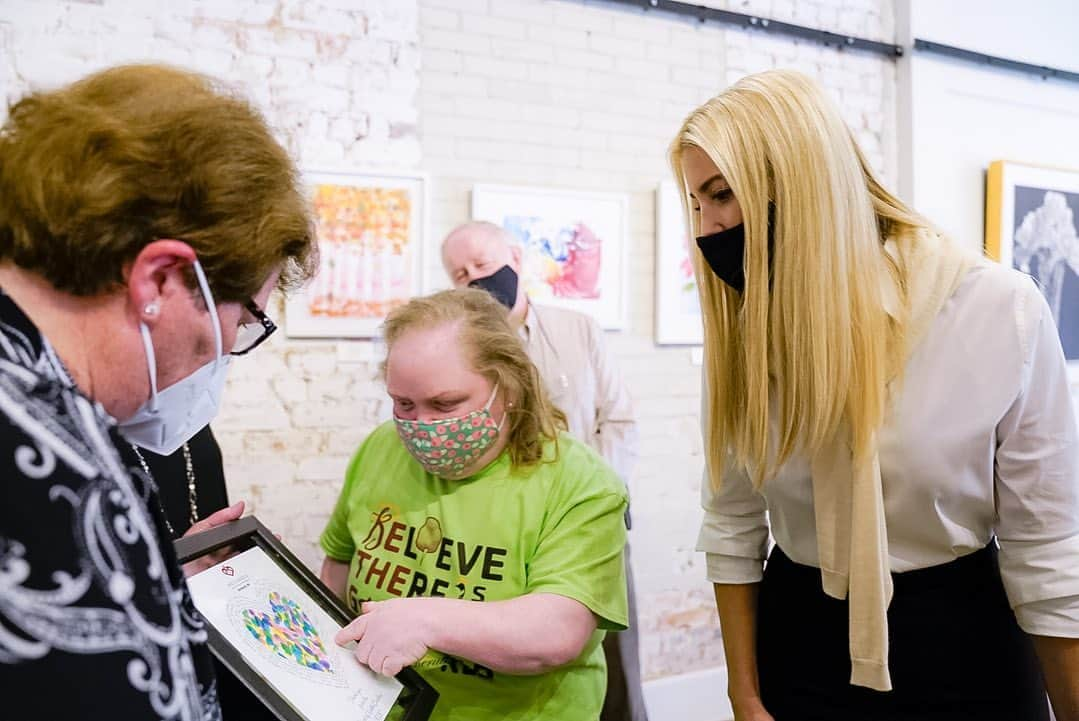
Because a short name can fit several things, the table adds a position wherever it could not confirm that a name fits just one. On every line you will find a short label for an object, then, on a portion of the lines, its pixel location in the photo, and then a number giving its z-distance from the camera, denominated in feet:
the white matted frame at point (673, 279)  11.79
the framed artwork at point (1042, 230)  13.66
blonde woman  3.88
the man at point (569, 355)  9.57
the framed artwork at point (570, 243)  11.02
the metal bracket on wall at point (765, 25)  11.70
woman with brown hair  2.07
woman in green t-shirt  4.19
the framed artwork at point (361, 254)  10.06
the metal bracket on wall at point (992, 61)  13.21
